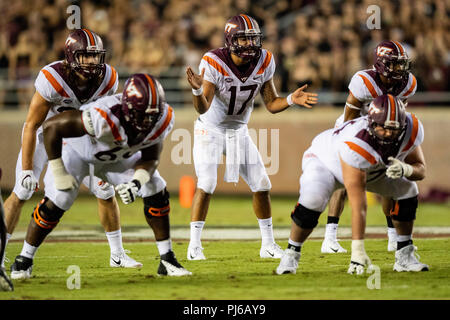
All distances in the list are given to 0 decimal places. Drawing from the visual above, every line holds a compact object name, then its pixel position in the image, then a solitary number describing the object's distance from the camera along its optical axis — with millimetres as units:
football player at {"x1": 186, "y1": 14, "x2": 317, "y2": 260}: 14828
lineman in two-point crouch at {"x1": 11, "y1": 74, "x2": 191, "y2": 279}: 11562
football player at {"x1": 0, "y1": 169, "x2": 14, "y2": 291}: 10906
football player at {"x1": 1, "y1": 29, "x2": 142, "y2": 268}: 13074
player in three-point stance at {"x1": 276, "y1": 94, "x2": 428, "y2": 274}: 11784
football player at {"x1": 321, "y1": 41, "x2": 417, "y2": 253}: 14320
